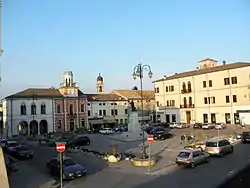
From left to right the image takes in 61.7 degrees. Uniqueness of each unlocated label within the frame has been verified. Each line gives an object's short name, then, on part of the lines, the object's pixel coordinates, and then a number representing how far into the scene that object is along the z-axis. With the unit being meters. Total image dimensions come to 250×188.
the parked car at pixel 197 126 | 38.34
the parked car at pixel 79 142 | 27.29
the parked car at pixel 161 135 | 29.11
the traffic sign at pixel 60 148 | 11.16
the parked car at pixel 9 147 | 23.41
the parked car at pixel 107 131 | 40.31
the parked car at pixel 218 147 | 17.92
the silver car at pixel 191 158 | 15.26
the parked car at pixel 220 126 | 35.17
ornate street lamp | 19.03
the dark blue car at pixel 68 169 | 13.55
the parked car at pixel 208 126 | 36.57
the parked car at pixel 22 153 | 20.90
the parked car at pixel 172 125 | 41.18
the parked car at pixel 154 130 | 32.02
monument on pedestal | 29.23
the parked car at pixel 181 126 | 40.28
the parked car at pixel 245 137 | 23.46
